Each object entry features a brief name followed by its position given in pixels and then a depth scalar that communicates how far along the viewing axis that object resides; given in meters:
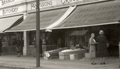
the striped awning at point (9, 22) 25.64
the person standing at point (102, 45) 15.02
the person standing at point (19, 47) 25.08
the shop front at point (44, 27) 21.02
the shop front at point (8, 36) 26.23
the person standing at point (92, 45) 16.35
